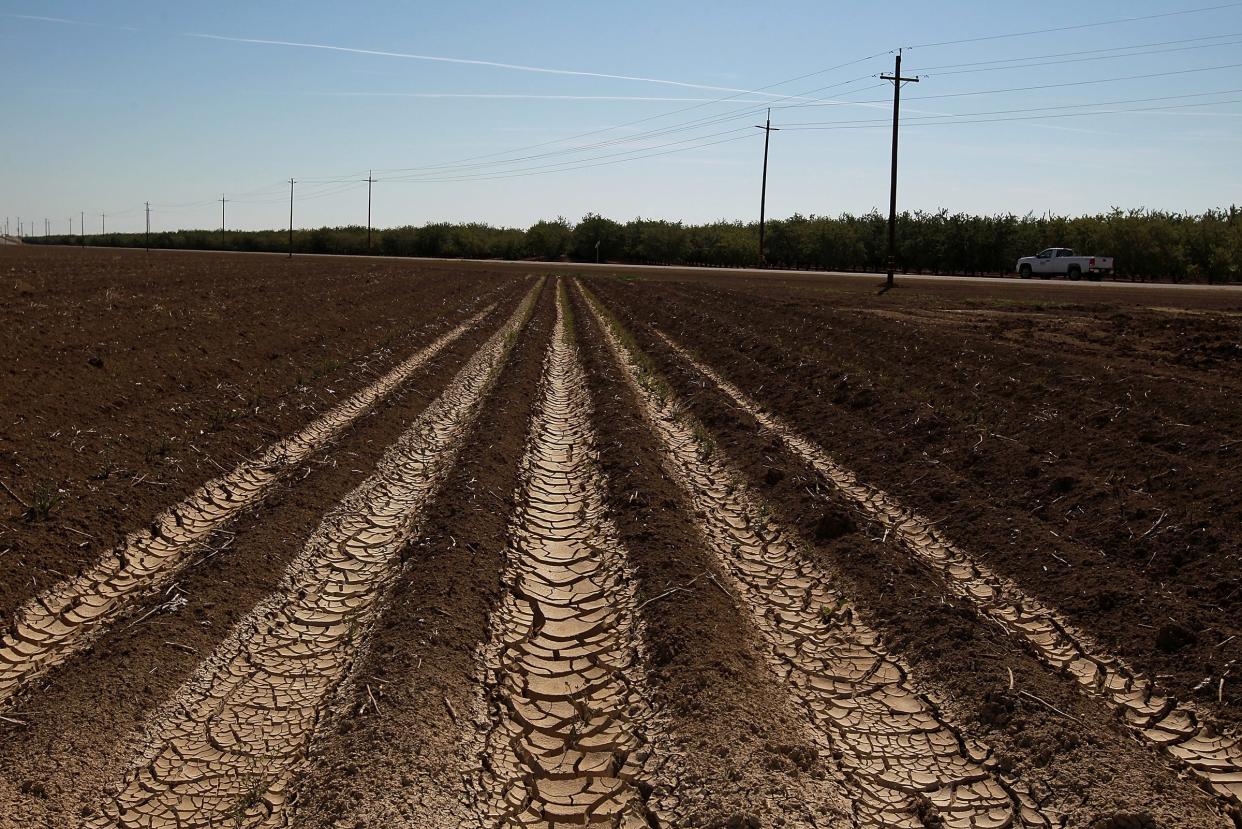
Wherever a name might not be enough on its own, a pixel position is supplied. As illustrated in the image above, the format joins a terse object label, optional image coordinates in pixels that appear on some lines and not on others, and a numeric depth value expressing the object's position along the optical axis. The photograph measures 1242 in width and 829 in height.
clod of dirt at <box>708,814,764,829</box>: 3.54
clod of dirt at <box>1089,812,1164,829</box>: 3.56
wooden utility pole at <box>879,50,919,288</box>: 38.25
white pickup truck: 47.09
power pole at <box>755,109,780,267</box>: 64.70
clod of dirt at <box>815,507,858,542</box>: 7.36
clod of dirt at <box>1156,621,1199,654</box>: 5.13
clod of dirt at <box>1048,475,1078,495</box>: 7.93
